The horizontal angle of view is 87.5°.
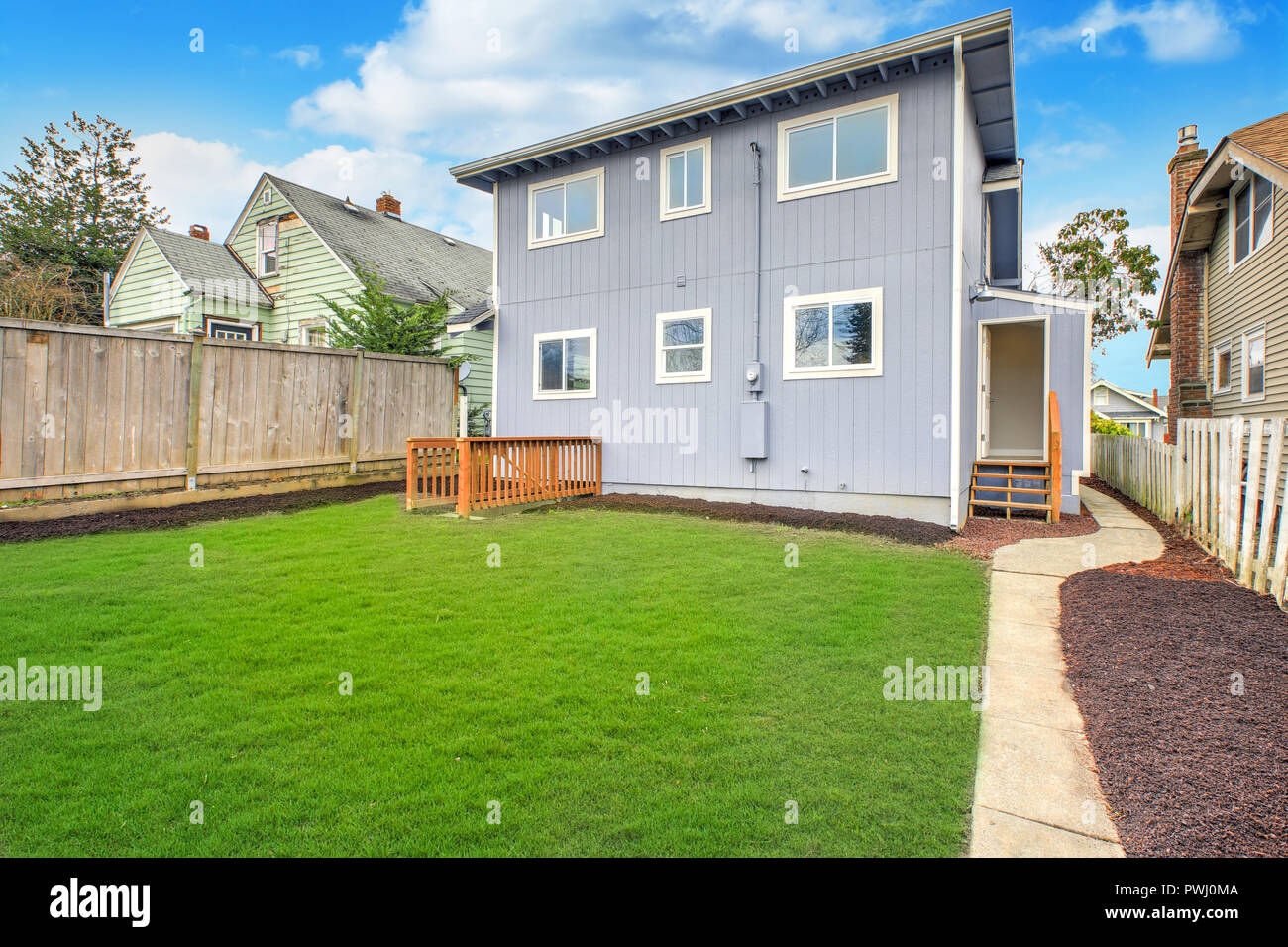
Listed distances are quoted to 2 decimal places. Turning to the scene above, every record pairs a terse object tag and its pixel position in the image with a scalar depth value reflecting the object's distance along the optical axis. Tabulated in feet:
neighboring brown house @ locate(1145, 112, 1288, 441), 35.86
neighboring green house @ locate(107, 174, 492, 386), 55.47
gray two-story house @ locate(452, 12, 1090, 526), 29.22
